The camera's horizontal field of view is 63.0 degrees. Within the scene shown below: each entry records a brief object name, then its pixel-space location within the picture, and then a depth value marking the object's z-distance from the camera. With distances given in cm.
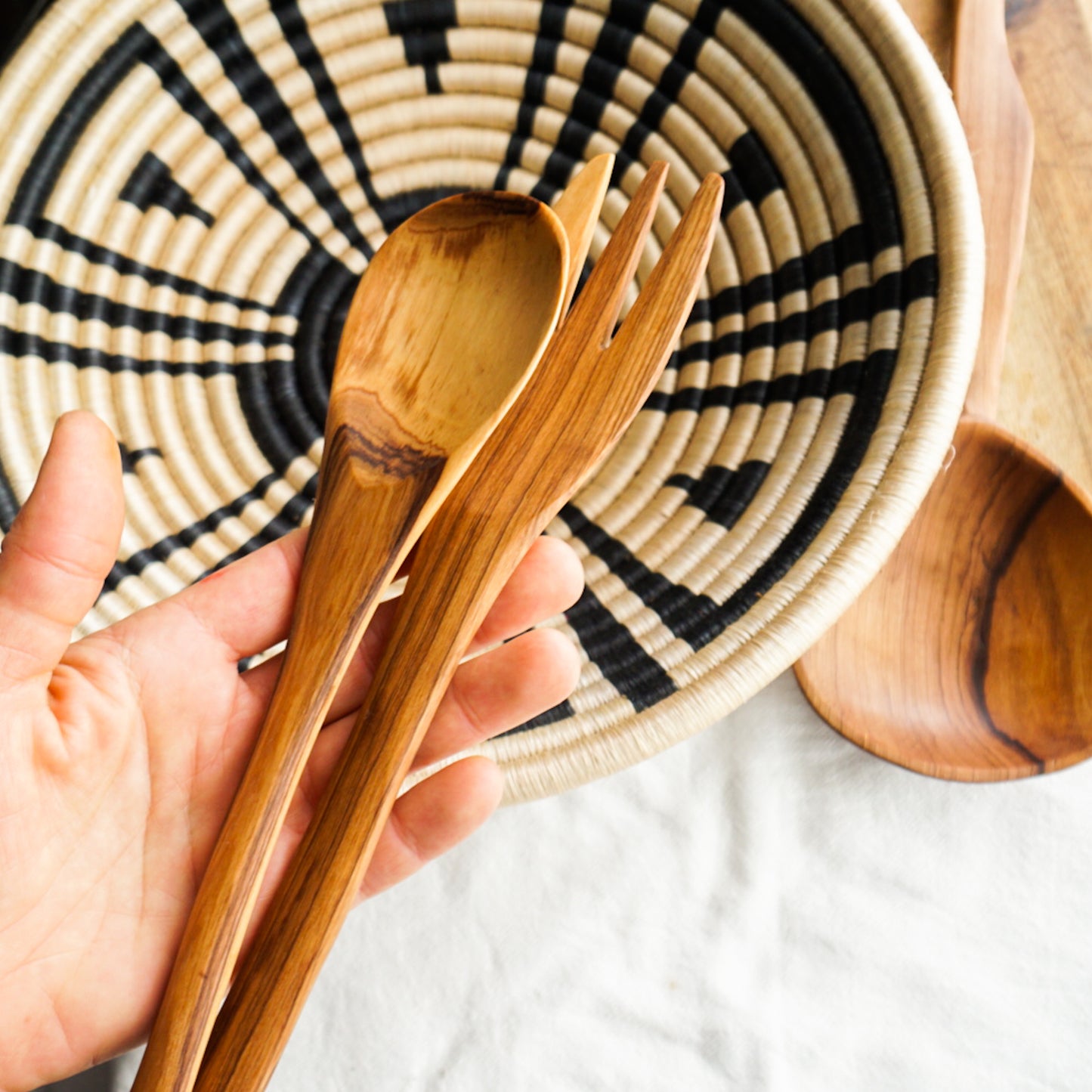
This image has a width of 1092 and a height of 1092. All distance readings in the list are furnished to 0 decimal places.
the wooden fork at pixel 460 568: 31
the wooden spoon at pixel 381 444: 30
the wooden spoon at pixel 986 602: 51
